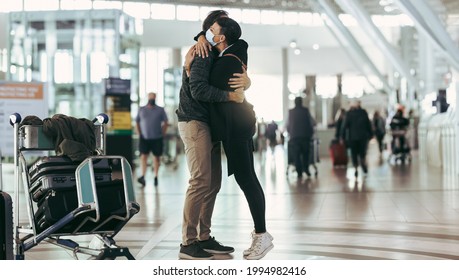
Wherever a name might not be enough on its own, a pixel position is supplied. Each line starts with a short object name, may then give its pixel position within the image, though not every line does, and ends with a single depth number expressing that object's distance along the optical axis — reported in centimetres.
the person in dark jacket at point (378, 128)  2814
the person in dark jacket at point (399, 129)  2352
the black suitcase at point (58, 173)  591
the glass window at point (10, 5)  3372
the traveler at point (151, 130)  1502
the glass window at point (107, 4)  4350
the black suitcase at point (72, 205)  587
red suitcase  2156
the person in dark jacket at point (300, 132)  1727
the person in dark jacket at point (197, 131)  601
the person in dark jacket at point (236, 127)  607
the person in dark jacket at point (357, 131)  1711
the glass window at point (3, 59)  2086
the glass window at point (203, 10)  4838
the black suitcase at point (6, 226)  527
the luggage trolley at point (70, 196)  583
